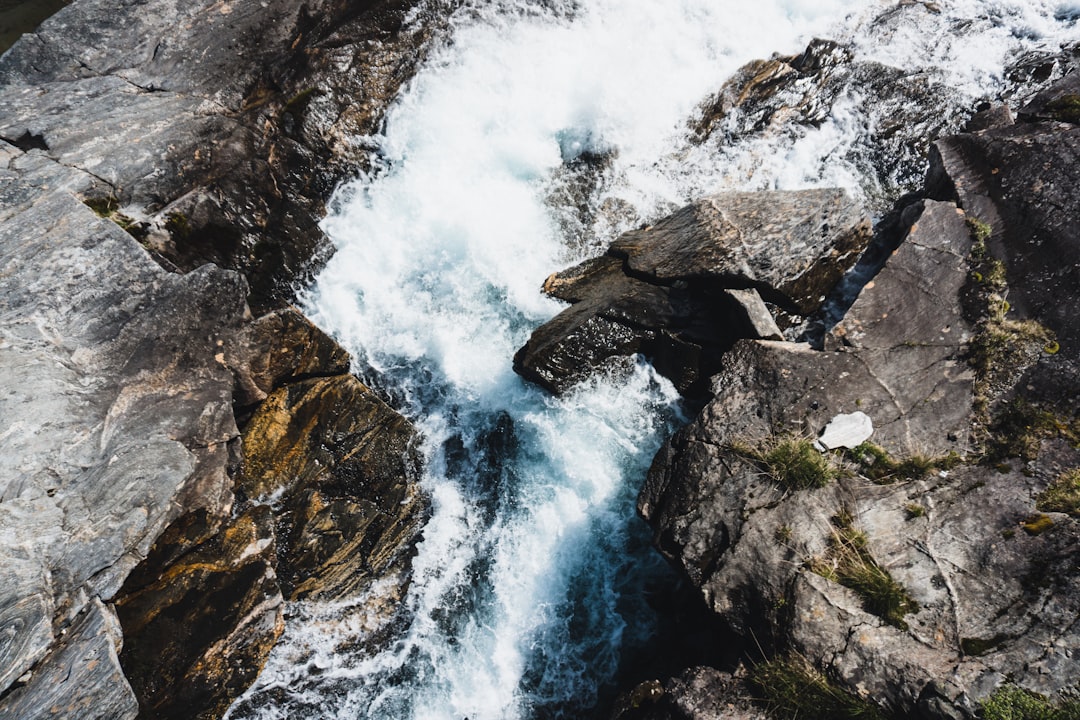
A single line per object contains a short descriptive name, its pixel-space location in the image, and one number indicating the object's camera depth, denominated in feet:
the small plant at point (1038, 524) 16.34
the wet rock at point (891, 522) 15.03
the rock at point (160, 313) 16.84
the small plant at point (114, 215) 23.38
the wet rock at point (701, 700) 15.97
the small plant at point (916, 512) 17.49
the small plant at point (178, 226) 24.29
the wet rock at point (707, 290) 24.25
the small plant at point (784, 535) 17.57
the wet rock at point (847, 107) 30.17
